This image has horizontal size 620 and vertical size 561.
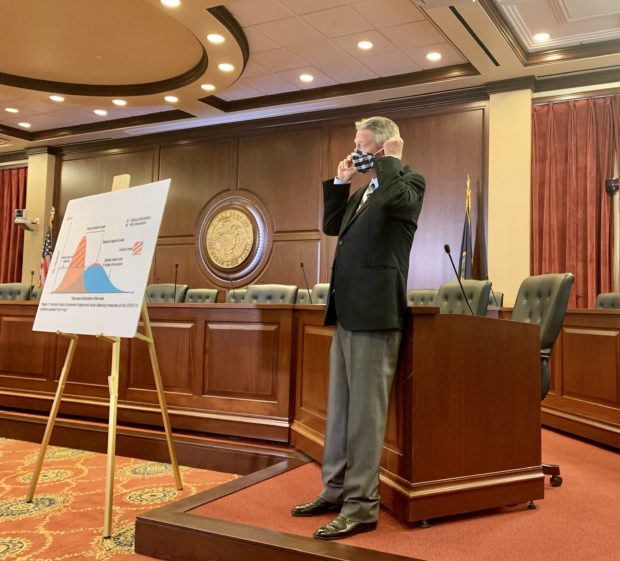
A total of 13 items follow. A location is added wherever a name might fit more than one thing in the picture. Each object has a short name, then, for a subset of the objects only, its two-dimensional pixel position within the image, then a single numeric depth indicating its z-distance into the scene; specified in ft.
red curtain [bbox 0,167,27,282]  30.66
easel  7.13
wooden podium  6.81
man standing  6.51
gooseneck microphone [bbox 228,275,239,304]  25.36
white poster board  7.66
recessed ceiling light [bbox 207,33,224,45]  17.84
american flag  25.22
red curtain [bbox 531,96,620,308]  19.30
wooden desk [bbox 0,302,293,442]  11.04
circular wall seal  25.26
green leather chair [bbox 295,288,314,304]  18.49
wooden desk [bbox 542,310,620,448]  11.87
